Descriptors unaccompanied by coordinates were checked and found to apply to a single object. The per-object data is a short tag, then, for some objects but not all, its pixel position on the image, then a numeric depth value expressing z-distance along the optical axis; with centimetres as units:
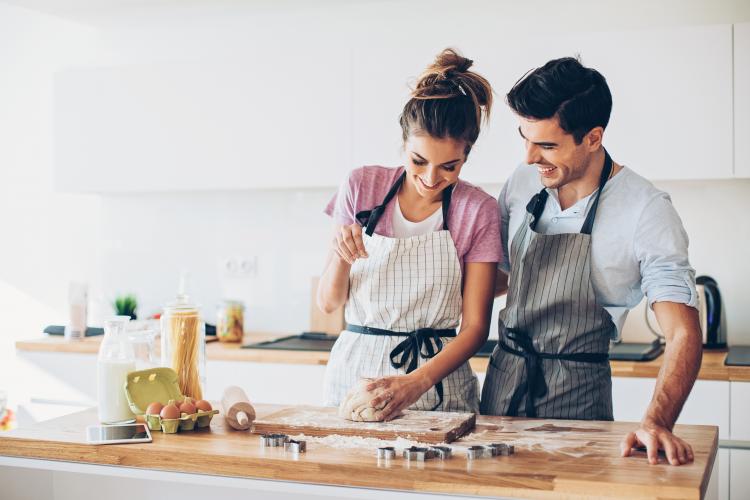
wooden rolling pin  185
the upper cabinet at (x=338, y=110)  309
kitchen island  145
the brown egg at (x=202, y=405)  188
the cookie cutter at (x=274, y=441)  169
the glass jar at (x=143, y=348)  192
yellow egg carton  183
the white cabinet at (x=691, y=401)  287
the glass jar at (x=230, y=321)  370
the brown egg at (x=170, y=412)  182
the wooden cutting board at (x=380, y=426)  172
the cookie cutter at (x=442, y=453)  158
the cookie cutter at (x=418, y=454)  156
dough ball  182
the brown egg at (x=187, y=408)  185
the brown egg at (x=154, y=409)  185
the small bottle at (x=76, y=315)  381
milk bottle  189
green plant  403
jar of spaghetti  196
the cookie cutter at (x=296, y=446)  163
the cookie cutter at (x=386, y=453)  157
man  198
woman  201
